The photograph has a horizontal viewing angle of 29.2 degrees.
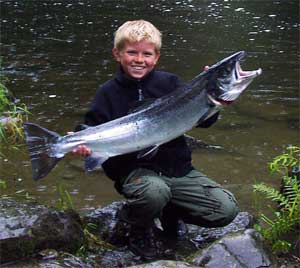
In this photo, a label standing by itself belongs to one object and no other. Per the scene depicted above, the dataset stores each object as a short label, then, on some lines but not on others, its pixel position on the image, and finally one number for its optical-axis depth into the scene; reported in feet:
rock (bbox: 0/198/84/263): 11.85
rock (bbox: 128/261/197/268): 10.74
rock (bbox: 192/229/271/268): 11.68
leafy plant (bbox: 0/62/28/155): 21.84
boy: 13.26
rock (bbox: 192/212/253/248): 14.25
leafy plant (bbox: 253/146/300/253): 13.39
